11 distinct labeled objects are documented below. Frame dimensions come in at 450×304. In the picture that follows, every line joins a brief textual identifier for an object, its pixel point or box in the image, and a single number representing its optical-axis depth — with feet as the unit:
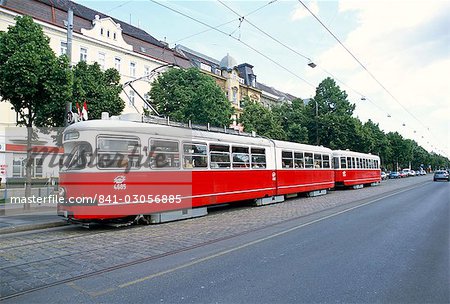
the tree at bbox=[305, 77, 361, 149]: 131.75
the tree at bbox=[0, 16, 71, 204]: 40.70
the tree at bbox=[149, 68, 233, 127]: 80.53
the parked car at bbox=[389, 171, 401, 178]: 206.69
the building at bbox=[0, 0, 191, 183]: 94.99
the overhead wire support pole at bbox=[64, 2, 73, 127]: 43.45
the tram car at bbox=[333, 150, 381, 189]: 85.81
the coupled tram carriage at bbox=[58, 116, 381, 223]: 30.81
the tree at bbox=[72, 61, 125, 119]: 55.67
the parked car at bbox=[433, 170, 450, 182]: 141.79
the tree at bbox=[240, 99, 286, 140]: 106.83
